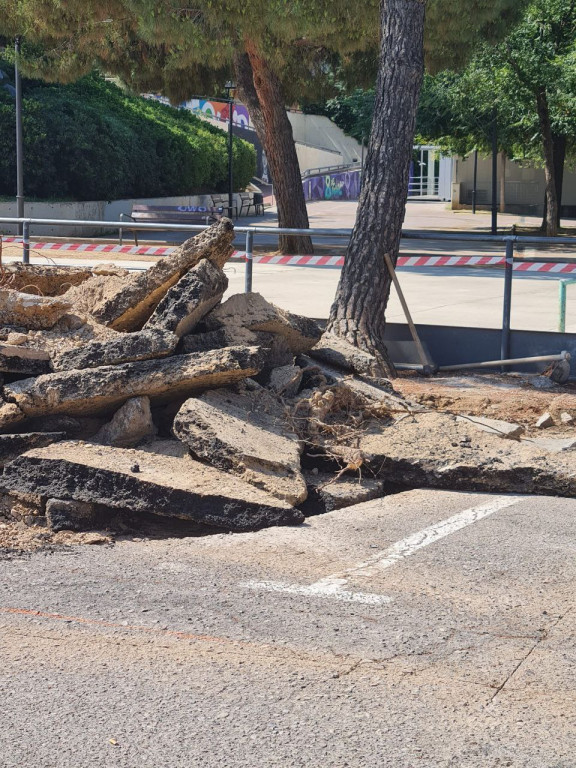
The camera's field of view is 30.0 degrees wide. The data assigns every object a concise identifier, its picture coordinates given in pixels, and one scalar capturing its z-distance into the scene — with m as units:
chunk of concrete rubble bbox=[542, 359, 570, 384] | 10.60
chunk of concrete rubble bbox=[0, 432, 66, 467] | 6.73
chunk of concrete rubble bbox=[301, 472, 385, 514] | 6.74
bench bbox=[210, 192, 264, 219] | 41.12
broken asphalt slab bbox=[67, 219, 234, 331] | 8.15
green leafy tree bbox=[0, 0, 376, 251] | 20.16
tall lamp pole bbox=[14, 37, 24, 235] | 26.30
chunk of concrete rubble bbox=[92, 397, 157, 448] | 6.97
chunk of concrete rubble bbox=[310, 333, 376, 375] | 8.70
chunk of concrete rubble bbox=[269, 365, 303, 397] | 7.85
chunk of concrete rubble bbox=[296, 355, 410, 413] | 8.09
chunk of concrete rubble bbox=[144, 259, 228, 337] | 7.62
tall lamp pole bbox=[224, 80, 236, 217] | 28.78
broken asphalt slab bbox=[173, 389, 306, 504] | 6.50
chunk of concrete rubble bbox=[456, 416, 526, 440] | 8.05
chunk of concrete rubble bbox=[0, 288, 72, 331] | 7.93
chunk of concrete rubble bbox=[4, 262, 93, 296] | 9.03
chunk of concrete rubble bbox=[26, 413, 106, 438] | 7.01
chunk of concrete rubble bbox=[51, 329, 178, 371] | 7.20
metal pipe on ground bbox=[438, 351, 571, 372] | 10.61
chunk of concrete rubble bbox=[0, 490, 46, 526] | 6.26
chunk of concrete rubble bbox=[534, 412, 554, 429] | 8.86
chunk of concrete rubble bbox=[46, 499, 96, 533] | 6.14
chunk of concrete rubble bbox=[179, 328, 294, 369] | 7.75
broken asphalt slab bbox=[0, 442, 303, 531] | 6.09
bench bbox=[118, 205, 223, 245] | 27.73
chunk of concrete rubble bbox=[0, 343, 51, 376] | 7.36
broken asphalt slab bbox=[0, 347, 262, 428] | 6.94
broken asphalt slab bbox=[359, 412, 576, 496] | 7.02
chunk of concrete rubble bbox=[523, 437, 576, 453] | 8.03
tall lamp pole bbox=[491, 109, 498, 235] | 32.69
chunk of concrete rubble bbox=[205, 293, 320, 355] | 8.18
